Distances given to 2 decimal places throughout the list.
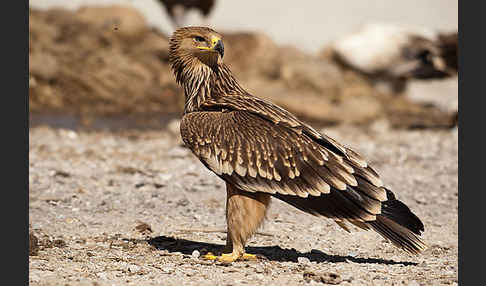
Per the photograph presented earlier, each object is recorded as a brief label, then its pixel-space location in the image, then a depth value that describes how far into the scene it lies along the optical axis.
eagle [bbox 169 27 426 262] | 13.23
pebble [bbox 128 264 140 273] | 13.14
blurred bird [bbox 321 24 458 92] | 39.94
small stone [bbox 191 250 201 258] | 14.41
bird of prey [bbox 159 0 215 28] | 43.81
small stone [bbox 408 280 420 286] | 12.69
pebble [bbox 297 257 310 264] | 14.08
